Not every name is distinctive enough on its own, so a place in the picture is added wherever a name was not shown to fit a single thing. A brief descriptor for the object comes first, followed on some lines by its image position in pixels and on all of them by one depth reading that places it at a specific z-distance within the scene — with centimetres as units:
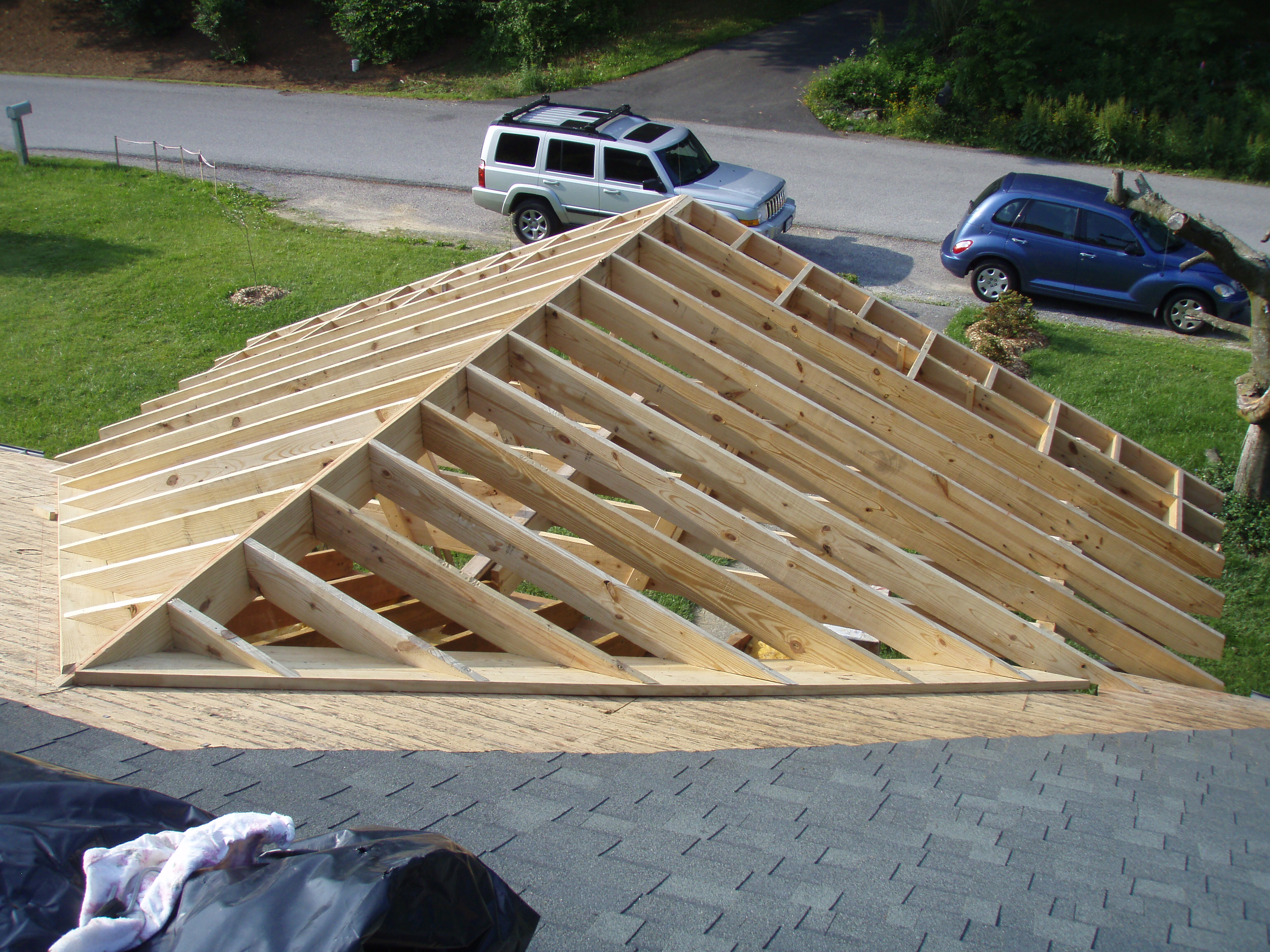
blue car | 1347
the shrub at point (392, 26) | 2709
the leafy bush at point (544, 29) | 2683
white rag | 172
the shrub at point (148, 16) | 2816
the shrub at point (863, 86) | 2269
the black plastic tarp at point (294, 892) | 166
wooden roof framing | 371
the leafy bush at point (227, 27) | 2709
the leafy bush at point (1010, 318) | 1276
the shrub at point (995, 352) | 1173
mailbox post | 1883
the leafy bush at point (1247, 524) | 932
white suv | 1502
